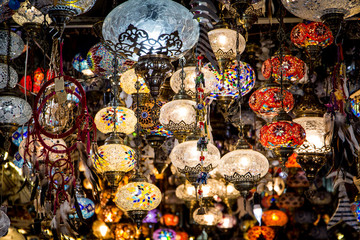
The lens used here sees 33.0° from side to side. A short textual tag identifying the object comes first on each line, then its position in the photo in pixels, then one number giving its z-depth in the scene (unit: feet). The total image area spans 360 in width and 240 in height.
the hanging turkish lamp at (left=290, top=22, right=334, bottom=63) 12.23
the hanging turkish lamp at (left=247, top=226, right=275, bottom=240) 22.04
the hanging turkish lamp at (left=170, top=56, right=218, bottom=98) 11.65
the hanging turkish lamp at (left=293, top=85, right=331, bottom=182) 12.12
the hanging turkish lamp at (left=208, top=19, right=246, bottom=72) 11.48
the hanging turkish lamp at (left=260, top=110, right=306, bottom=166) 11.61
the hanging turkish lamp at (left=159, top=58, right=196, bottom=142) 11.39
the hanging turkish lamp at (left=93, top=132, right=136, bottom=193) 12.14
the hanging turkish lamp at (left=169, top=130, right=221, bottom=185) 11.50
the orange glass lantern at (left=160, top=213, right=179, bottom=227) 24.73
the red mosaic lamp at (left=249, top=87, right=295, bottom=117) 12.54
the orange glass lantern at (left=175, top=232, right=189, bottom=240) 23.85
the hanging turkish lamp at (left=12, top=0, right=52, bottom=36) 11.09
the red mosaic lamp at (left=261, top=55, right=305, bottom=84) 12.64
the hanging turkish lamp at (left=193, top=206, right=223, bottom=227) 17.15
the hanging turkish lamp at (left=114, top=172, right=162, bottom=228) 12.85
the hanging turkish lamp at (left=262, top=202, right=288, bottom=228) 22.84
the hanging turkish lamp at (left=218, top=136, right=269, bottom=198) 11.55
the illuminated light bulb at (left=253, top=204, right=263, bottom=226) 13.04
